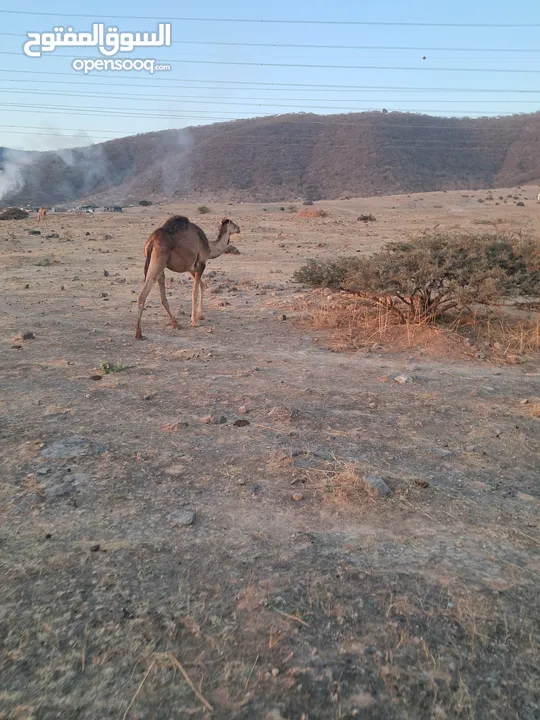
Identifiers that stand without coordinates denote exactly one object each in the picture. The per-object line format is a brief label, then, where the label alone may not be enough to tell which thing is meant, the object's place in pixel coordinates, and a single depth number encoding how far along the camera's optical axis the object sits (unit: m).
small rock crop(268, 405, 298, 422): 5.12
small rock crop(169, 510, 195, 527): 3.44
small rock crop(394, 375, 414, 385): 6.26
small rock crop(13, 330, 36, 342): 7.91
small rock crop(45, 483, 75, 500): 3.71
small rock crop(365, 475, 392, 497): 3.77
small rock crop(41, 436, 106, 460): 4.29
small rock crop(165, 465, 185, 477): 4.09
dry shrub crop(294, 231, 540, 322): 7.80
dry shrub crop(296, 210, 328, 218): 34.03
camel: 8.59
